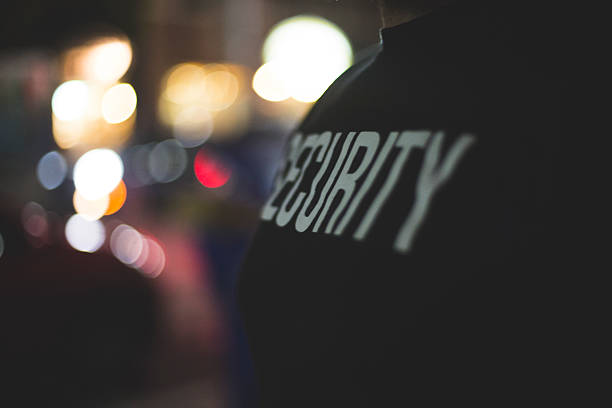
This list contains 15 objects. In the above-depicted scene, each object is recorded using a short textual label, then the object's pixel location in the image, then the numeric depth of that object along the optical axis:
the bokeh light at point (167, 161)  6.18
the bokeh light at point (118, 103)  11.15
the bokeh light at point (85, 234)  3.99
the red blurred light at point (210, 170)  5.63
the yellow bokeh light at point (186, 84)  13.24
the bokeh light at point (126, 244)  4.00
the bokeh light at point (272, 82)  11.78
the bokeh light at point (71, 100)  8.53
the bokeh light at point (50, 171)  6.87
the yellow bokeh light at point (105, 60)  8.93
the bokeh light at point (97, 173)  6.63
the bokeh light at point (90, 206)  5.97
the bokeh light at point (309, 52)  10.72
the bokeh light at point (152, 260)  3.92
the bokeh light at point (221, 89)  13.24
